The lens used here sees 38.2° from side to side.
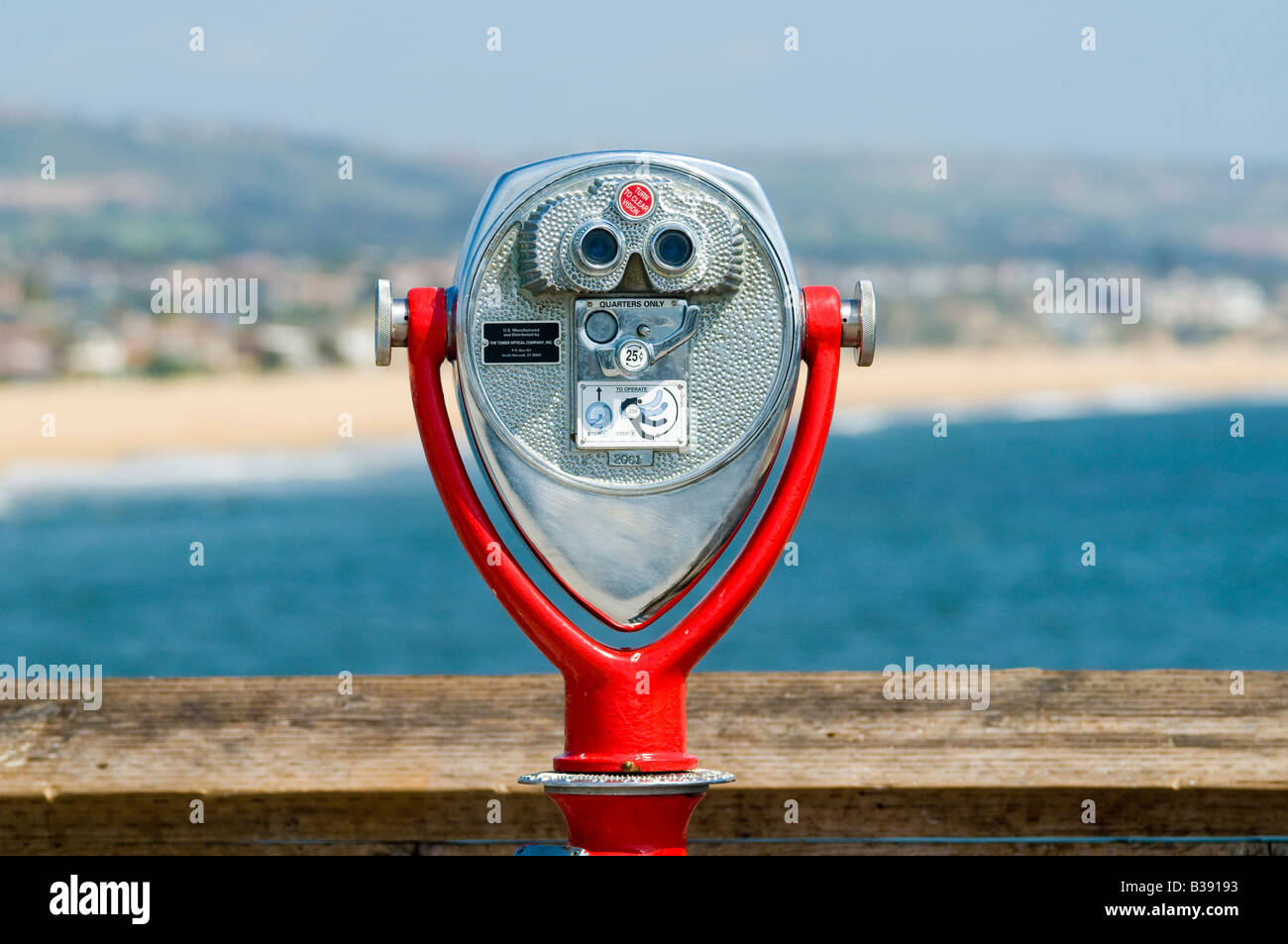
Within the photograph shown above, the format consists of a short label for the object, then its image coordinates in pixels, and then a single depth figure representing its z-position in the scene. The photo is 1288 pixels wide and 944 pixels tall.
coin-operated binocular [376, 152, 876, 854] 2.05
